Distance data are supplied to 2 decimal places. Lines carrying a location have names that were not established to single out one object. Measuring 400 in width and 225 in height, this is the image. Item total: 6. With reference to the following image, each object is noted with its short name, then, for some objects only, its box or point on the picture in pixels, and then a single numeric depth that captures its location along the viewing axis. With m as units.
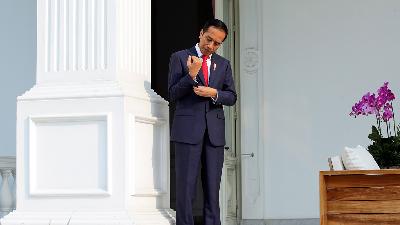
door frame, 16.78
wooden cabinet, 10.95
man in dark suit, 10.39
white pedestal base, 9.93
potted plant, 11.80
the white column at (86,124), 10.16
